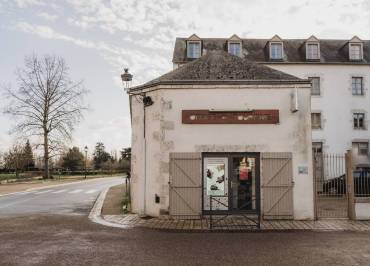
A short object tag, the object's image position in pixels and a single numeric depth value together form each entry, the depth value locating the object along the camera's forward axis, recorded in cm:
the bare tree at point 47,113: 3847
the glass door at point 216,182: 1226
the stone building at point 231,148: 1218
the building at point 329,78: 2916
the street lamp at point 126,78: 1369
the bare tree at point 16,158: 4702
